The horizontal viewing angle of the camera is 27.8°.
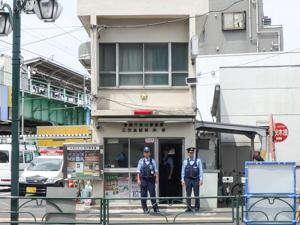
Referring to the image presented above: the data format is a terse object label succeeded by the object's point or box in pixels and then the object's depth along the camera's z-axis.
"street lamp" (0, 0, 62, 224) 11.82
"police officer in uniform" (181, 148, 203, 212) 16.95
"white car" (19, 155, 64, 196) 23.81
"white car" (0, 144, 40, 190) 29.88
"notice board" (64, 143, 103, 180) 18.78
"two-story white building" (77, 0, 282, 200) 18.92
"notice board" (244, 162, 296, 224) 12.16
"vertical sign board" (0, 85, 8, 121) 38.09
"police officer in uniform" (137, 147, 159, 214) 16.83
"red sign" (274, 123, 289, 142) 24.83
